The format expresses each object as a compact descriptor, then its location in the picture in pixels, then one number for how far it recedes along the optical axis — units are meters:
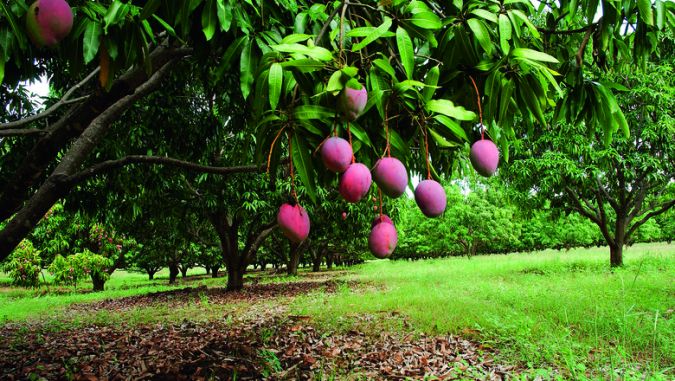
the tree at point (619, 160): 8.96
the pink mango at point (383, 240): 1.04
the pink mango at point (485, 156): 1.07
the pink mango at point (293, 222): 1.02
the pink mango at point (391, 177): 0.99
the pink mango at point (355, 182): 0.94
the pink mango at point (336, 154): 0.94
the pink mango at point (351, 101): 0.95
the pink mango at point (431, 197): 1.00
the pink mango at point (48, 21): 0.97
